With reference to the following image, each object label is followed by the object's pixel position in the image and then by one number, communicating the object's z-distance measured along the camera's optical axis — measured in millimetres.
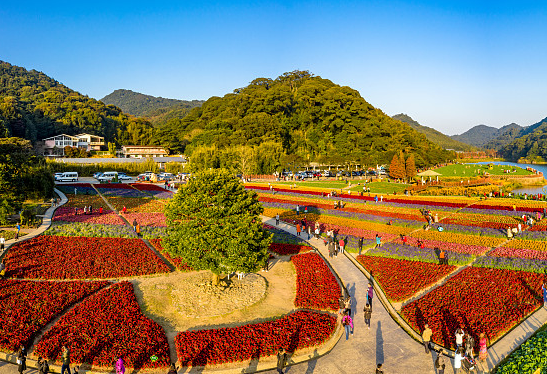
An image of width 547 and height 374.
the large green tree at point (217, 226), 17812
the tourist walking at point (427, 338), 13617
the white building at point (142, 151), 119625
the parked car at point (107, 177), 66906
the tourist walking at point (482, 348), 12906
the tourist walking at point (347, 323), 14750
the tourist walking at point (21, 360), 12320
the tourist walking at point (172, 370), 11323
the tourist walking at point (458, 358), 12391
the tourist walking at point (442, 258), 23422
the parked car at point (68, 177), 64500
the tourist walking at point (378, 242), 27234
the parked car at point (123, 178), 69700
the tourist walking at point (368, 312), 15391
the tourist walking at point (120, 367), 11875
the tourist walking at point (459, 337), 13211
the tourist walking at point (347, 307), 15782
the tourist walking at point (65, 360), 12070
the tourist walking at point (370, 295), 17109
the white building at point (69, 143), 116000
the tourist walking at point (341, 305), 16484
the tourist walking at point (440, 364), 12077
